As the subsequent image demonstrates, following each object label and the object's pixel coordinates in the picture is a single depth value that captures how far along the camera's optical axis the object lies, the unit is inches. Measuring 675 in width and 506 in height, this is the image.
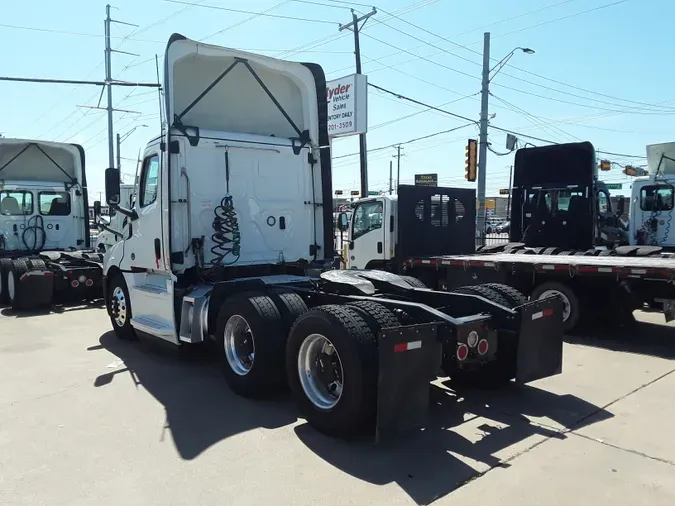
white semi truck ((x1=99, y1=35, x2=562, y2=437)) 176.1
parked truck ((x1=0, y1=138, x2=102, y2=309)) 456.8
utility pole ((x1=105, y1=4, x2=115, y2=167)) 1220.5
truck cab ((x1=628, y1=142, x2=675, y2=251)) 555.8
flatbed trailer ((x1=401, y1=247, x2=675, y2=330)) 307.3
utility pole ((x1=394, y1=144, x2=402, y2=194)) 2527.1
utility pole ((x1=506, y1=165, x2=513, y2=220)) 517.0
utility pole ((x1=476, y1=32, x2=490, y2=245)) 765.3
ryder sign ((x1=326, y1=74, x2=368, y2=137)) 916.6
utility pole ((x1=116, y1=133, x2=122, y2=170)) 1303.5
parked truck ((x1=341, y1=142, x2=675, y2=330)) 323.9
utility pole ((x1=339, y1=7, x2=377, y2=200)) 884.0
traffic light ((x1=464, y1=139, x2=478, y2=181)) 765.9
